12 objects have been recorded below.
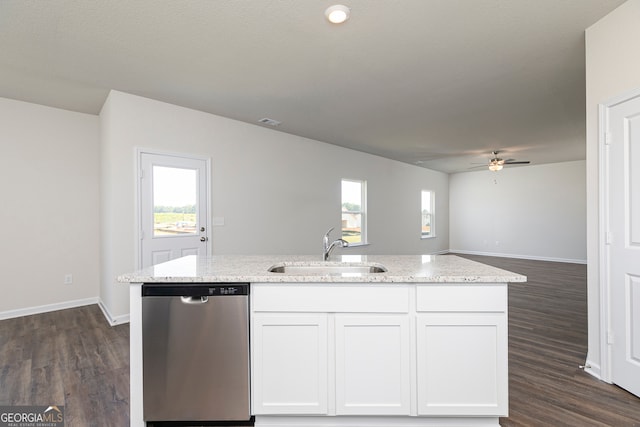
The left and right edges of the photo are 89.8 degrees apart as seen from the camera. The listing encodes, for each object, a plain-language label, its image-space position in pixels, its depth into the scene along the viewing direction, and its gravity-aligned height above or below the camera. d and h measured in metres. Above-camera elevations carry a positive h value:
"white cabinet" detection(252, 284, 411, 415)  1.75 -0.74
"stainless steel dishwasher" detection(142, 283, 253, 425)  1.73 -0.75
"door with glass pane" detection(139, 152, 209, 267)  3.84 +0.08
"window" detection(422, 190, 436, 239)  9.40 -0.06
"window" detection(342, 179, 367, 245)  6.78 +0.03
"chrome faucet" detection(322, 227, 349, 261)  2.26 -0.25
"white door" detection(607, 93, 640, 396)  2.11 -0.20
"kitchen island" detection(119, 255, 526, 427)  1.72 -0.72
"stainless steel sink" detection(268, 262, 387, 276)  2.22 -0.39
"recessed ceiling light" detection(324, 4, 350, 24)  2.15 +1.37
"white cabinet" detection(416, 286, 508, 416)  1.71 -0.75
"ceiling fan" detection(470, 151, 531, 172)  6.27 +0.96
